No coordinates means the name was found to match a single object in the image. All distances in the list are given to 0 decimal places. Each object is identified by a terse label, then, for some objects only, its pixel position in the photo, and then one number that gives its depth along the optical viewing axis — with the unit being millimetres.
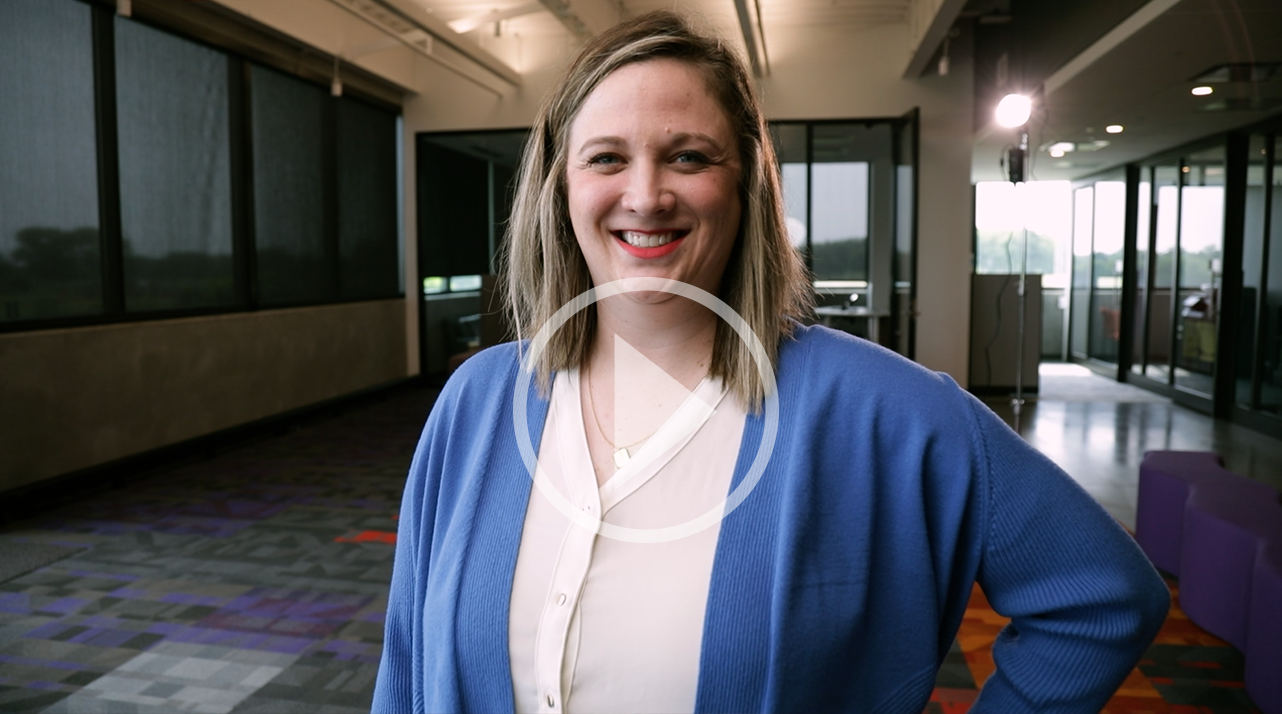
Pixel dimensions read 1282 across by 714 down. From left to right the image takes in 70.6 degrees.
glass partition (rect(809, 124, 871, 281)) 9086
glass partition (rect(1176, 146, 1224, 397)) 7852
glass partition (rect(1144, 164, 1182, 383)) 9008
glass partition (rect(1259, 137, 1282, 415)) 6570
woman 917
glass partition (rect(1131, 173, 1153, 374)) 9789
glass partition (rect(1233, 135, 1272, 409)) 6816
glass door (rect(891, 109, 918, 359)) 8203
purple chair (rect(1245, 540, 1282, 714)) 2664
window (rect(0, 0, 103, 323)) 4953
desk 8719
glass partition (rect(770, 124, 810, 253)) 9109
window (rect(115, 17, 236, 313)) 5863
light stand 6652
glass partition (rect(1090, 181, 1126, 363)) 10773
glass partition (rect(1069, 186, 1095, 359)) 11914
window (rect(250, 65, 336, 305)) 7320
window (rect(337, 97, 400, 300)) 8758
